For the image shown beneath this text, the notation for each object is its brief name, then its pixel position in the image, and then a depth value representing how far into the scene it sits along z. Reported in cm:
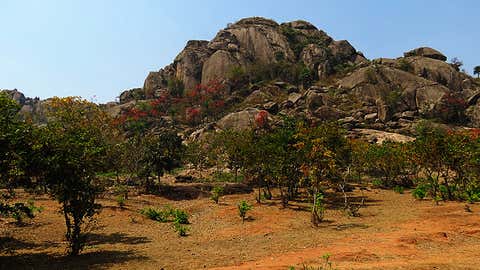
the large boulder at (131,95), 12472
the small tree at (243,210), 2544
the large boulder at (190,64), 11869
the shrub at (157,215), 2624
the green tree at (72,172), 1537
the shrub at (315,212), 2266
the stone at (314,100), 8456
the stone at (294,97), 9025
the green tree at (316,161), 2358
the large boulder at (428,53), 11200
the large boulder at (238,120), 8144
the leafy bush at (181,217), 2514
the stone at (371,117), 8069
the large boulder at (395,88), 8619
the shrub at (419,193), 3281
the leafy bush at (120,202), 3020
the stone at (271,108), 8847
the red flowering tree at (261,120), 7575
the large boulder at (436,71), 10050
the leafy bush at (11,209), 1411
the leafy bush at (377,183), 4725
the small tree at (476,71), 11510
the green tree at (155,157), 4119
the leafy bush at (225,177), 5275
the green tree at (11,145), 1389
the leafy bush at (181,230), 2088
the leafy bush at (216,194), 3444
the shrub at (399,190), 3985
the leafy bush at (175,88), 11625
